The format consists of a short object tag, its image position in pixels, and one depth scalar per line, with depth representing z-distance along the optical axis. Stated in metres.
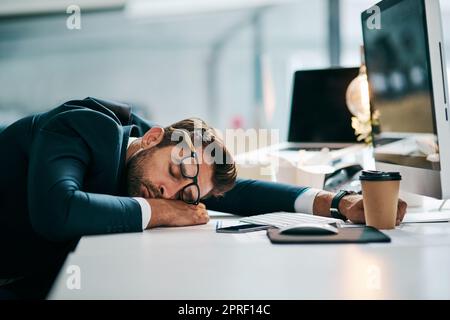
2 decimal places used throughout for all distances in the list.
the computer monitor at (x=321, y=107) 2.88
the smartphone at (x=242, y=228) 1.37
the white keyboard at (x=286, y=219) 1.41
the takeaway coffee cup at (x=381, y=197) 1.36
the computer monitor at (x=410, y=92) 1.40
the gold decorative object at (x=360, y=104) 2.18
